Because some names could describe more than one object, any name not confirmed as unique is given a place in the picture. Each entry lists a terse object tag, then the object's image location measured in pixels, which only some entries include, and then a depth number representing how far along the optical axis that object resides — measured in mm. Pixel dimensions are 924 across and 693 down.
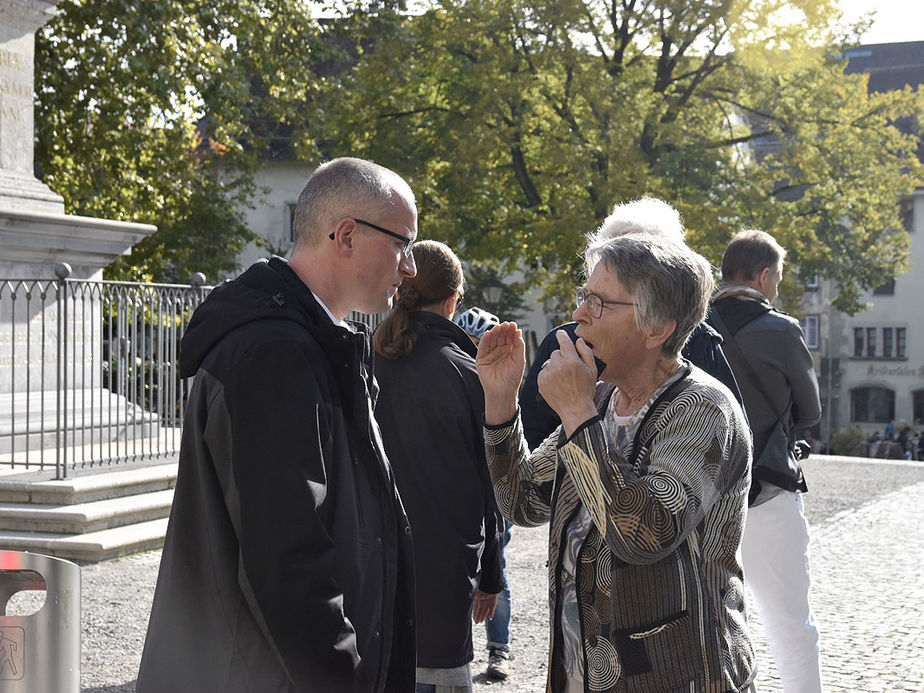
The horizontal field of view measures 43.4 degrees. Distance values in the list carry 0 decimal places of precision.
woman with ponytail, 3922
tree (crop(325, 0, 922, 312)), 22875
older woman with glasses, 2473
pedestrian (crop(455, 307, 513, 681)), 5977
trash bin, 2580
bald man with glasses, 2234
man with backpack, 4699
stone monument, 11109
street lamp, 23641
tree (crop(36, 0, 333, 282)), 19750
